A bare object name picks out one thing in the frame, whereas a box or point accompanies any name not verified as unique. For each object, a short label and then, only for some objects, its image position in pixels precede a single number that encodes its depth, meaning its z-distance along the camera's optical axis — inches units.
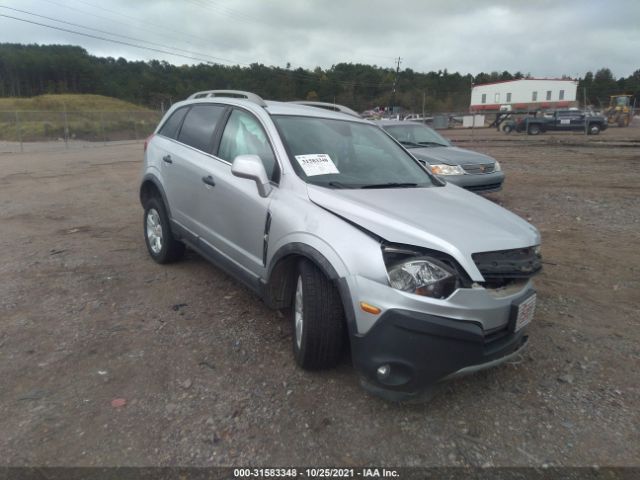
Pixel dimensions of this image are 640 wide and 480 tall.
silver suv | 96.3
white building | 2743.6
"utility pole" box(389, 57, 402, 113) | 2623.0
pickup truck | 1181.1
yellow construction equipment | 1581.0
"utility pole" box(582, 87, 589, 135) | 1168.9
